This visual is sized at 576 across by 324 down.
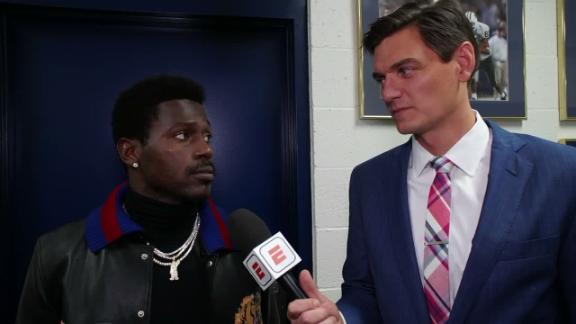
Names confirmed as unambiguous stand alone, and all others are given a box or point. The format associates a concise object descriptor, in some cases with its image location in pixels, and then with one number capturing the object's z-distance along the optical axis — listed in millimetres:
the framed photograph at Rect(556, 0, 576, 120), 2148
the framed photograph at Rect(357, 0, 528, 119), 2041
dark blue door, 1757
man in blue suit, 981
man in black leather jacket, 1202
